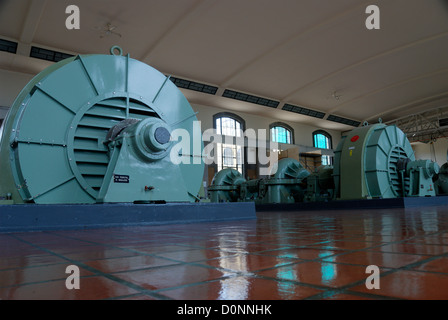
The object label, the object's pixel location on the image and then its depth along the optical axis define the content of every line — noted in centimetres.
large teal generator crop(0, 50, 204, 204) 335
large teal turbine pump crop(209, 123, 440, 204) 776
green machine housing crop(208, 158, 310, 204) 1006
